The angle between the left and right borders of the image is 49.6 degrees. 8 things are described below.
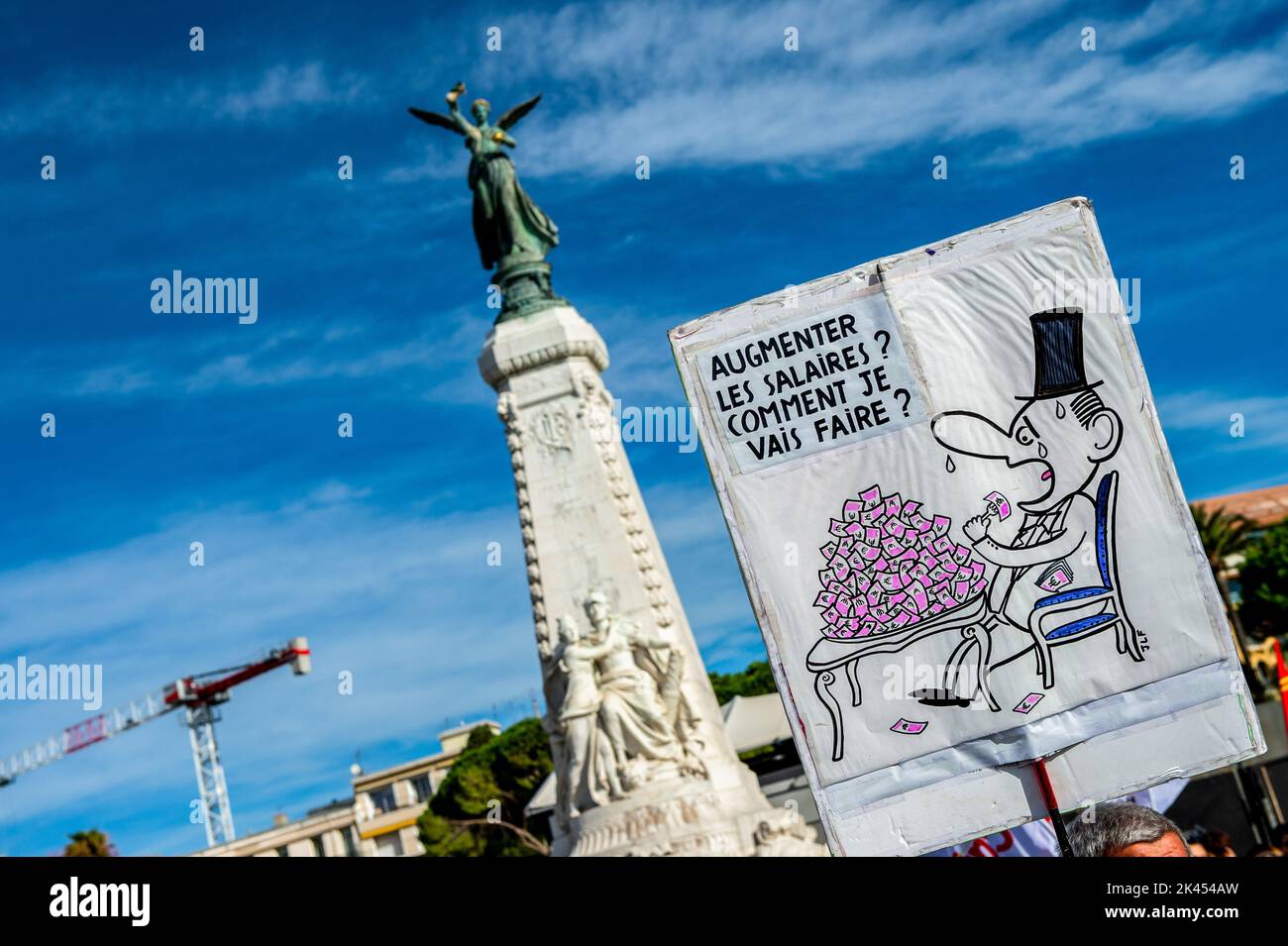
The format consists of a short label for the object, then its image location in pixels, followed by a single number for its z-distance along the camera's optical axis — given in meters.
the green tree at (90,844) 42.47
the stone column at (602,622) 20.86
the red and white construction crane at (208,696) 87.25
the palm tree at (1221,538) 42.69
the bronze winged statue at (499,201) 25.44
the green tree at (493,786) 51.38
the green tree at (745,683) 52.59
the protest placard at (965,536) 4.79
